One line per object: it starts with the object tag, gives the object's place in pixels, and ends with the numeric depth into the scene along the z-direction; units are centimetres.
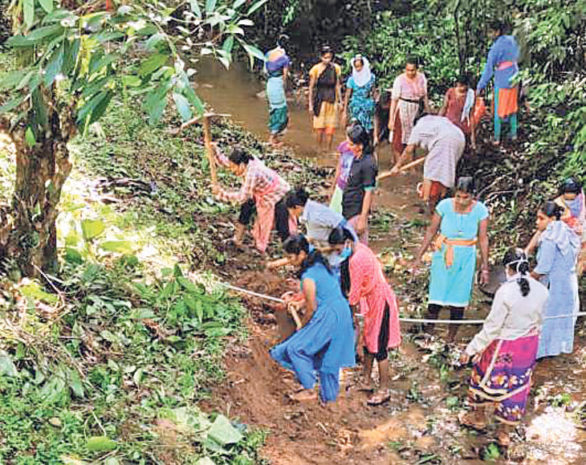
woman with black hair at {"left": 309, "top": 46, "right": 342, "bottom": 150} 1116
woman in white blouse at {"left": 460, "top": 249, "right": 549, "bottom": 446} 551
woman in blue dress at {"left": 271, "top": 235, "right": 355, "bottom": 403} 562
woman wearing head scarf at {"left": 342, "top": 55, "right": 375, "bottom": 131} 1114
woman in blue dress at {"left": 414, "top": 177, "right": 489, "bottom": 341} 662
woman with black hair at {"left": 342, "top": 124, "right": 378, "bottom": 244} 735
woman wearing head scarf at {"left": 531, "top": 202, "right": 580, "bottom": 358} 635
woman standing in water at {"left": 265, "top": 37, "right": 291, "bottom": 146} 1123
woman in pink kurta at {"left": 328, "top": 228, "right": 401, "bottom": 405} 598
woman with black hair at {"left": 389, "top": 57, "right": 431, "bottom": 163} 1043
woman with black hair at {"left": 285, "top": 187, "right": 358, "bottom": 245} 616
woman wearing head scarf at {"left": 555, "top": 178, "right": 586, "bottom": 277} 654
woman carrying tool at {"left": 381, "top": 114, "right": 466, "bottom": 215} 875
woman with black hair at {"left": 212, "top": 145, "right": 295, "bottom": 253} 755
